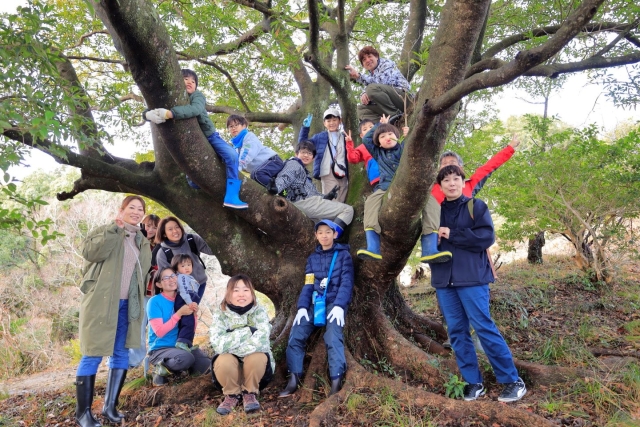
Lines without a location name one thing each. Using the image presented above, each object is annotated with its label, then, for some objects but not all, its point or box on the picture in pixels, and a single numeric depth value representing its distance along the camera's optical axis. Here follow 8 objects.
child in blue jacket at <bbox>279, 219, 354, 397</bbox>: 4.05
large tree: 3.20
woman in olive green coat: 3.77
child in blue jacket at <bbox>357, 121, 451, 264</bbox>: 4.00
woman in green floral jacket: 3.97
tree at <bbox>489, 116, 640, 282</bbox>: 6.30
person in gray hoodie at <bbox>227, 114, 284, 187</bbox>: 5.22
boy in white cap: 5.62
